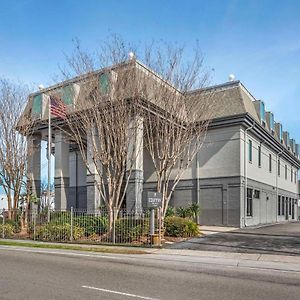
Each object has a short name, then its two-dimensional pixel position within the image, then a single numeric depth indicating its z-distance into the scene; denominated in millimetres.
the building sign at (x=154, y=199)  13982
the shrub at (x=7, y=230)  19138
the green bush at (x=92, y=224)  16658
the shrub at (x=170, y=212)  19239
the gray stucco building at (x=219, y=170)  22600
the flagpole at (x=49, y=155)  20449
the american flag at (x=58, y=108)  18316
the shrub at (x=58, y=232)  16376
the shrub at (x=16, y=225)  19740
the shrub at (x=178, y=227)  15959
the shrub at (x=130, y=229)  14928
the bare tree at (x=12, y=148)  21692
